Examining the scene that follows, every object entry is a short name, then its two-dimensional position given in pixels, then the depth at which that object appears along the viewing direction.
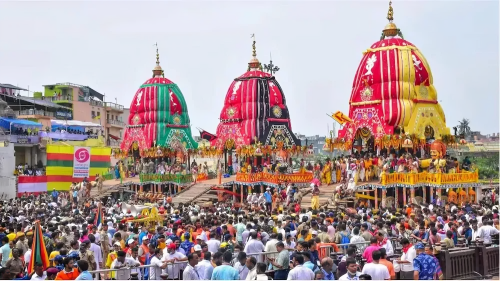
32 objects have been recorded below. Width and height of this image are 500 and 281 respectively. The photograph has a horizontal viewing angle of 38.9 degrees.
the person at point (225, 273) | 10.10
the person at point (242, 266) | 10.91
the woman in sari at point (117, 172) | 47.19
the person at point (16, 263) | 11.54
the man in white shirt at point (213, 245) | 13.80
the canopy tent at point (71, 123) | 57.09
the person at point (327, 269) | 9.99
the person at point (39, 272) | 10.51
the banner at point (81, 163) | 44.25
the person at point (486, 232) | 14.96
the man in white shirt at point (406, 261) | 11.44
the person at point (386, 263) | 10.40
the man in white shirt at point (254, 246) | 13.30
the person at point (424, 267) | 11.19
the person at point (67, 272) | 10.40
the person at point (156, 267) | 12.17
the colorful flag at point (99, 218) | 20.33
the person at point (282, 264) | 11.33
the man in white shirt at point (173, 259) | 12.34
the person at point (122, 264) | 11.82
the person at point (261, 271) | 10.31
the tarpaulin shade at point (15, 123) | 48.72
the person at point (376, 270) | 9.68
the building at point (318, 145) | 149.25
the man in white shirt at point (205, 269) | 11.02
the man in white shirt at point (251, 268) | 10.15
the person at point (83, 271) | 9.86
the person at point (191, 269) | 10.92
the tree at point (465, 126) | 68.40
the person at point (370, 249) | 11.53
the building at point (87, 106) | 64.50
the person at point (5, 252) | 13.55
